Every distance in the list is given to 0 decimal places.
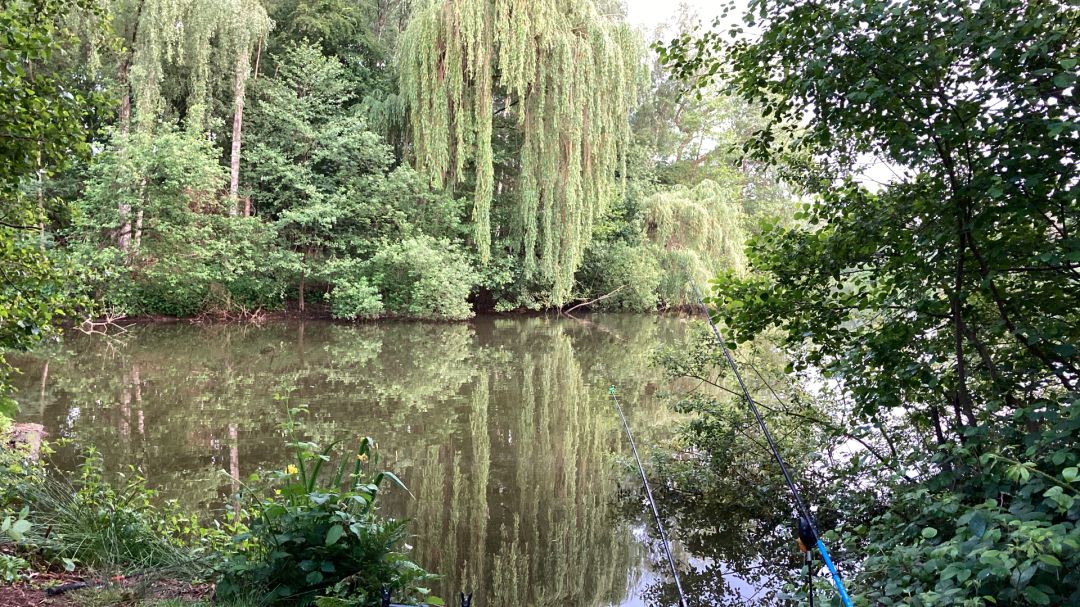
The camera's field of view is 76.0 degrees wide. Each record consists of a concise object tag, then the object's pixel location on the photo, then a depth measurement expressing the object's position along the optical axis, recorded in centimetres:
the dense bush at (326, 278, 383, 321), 1526
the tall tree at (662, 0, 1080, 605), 201
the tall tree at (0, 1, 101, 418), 267
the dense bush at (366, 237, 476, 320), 1535
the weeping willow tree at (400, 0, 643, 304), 1409
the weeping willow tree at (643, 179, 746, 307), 1753
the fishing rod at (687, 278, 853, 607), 169
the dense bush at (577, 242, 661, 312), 1822
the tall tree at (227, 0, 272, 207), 1429
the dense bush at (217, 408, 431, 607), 230
